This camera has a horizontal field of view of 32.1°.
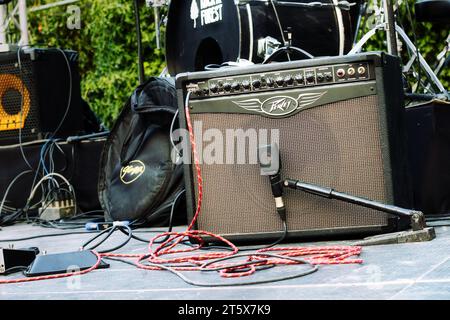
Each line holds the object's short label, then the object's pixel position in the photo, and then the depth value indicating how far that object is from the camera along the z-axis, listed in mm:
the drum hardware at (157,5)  3809
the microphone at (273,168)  1903
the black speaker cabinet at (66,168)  3391
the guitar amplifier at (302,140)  1910
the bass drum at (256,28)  2895
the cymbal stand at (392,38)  2881
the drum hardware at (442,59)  3235
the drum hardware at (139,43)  3555
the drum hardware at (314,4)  2941
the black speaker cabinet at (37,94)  3562
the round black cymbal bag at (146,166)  2705
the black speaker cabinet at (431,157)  2441
